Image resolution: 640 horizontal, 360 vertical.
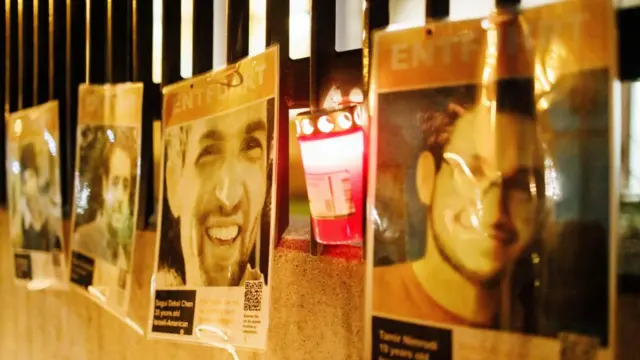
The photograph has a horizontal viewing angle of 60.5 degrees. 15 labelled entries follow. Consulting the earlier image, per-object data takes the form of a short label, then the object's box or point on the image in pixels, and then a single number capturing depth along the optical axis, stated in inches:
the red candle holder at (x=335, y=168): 35.7
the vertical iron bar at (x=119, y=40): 59.8
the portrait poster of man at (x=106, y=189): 53.6
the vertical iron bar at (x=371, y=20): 37.1
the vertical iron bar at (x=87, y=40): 62.2
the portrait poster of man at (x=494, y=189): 27.4
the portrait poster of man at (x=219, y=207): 40.5
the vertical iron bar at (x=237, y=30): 46.8
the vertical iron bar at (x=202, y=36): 51.7
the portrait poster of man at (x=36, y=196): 65.9
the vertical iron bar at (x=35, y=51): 72.0
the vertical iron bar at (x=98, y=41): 63.6
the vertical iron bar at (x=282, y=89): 41.0
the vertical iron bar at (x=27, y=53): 75.0
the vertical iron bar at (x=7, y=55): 77.9
